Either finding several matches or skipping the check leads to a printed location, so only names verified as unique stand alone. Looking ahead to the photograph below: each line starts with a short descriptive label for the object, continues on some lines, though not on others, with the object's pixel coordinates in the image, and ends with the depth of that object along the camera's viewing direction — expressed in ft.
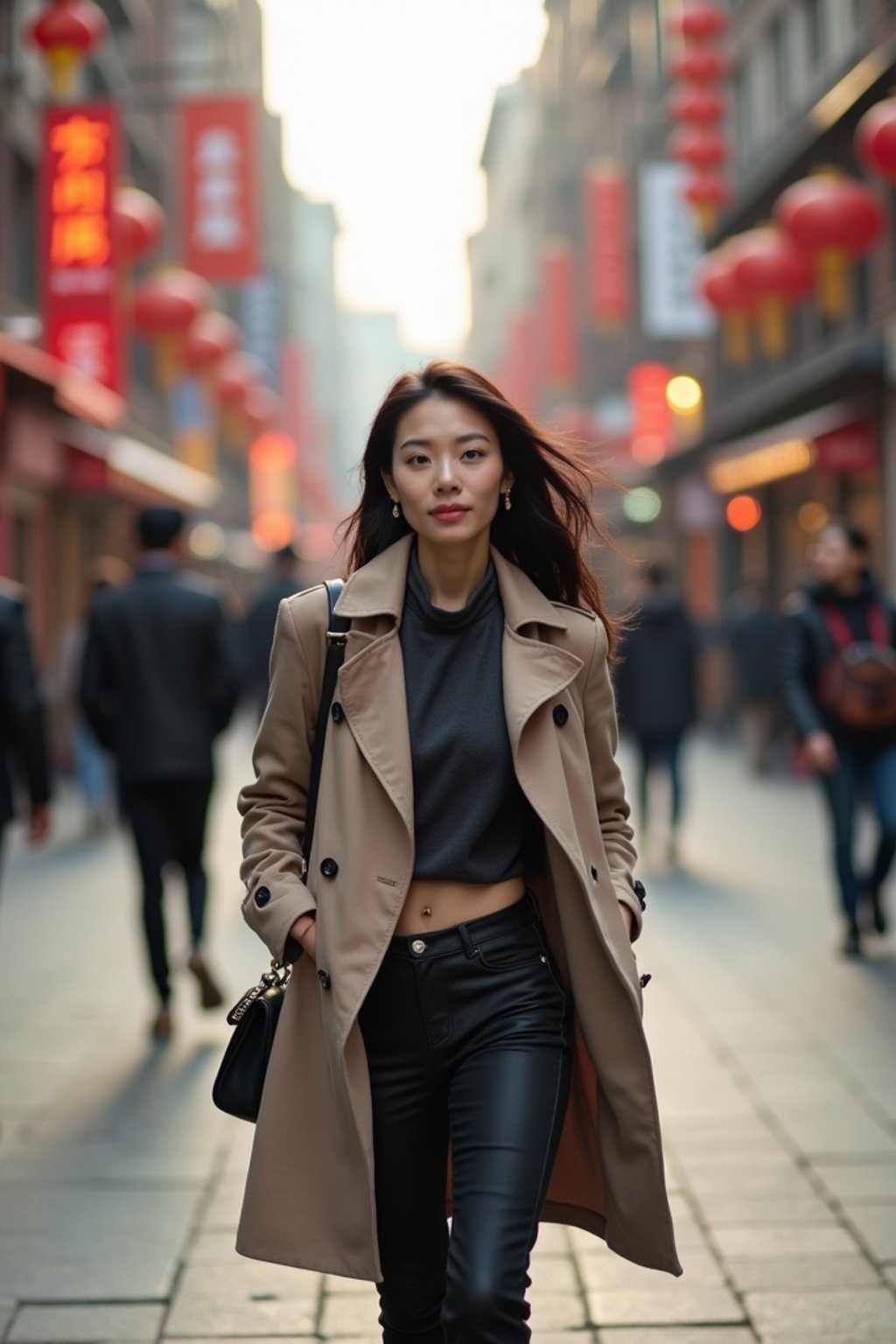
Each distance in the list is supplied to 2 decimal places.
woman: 9.44
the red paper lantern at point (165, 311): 64.85
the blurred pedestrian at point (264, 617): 37.24
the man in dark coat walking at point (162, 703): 22.57
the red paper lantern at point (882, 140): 35.09
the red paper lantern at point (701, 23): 72.84
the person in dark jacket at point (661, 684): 38.73
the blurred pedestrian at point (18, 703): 20.34
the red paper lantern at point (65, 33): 51.34
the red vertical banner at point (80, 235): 57.57
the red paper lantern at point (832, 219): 47.85
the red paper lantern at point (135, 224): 58.95
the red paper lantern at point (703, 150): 75.00
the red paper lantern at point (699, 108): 74.59
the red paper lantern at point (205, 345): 72.95
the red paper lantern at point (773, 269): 55.67
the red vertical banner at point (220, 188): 72.02
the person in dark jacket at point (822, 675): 26.71
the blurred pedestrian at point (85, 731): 44.70
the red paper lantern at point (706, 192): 75.46
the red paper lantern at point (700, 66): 73.61
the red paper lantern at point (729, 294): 58.18
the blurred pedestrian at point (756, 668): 61.31
